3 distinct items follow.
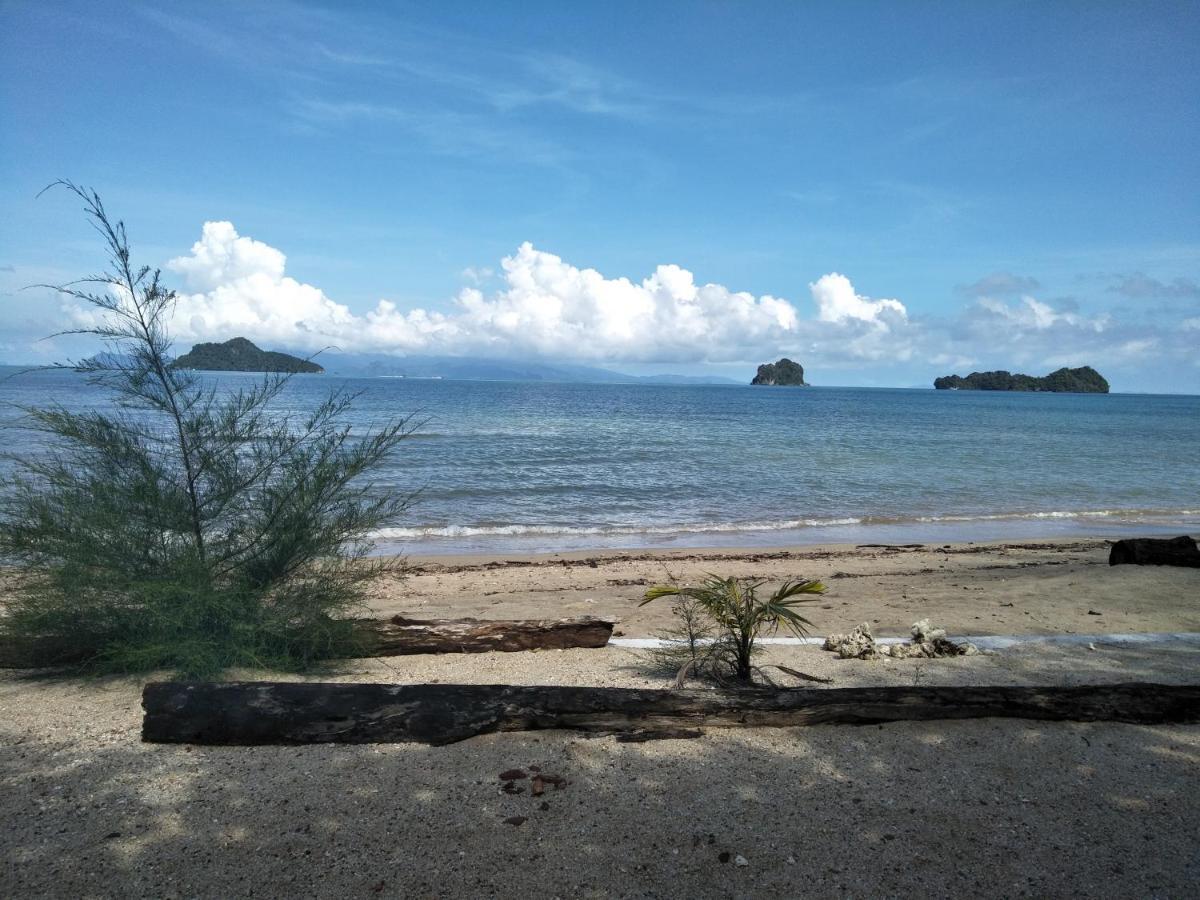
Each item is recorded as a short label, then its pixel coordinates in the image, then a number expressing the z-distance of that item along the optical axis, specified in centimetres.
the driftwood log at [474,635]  581
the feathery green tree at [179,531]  507
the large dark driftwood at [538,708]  408
